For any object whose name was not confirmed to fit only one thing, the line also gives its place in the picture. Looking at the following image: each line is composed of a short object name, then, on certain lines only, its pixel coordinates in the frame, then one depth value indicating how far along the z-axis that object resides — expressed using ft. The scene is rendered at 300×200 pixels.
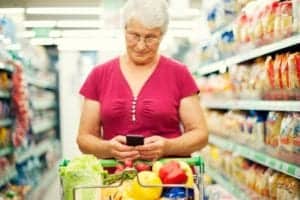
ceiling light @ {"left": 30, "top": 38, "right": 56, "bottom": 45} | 42.20
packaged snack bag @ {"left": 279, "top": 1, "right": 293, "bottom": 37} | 9.42
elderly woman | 7.57
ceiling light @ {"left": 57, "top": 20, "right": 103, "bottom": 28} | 42.42
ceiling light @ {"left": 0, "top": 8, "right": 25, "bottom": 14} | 37.09
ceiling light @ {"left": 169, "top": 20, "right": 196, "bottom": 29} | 39.37
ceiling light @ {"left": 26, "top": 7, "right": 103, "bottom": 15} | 38.37
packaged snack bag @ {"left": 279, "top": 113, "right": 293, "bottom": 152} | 9.46
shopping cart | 5.47
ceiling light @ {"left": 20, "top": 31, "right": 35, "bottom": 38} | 39.17
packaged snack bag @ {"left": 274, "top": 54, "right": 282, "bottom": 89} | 10.00
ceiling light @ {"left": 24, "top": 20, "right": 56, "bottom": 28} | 40.93
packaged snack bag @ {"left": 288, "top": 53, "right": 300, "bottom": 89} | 9.08
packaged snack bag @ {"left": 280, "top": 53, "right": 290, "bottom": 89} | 9.62
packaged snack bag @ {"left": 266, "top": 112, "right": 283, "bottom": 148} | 10.46
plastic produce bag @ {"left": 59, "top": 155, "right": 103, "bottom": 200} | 5.56
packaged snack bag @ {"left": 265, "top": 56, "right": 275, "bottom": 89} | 10.39
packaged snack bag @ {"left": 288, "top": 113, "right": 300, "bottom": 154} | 9.05
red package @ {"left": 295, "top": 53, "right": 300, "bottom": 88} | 9.03
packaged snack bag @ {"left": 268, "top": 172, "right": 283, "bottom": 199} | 10.59
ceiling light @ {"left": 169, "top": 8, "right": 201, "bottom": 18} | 26.66
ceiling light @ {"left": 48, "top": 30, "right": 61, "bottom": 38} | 43.35
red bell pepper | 5.56
